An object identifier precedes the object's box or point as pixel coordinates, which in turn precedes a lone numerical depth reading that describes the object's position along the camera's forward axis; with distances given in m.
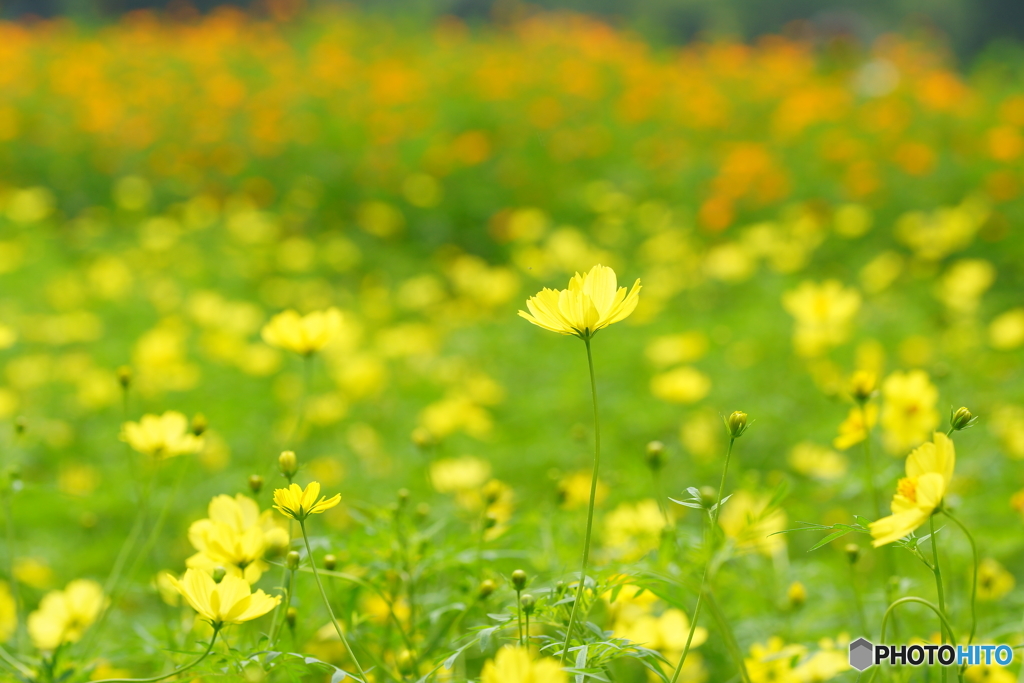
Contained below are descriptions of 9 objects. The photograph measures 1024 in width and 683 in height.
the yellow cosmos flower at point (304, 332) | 2.81
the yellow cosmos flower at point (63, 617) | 2.79
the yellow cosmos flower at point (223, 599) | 2.60
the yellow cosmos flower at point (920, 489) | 2.56
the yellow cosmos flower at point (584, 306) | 2.62
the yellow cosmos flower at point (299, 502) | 2.60
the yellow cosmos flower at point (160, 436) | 2.76
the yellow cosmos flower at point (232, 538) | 2.65
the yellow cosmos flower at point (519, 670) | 2.53
